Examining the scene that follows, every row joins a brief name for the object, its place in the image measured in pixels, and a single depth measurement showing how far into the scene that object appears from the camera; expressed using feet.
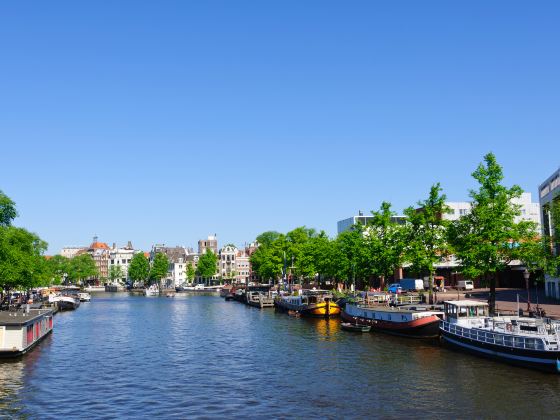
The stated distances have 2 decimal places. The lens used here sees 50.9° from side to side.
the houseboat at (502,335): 155.33
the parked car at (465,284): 454.40
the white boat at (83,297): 590.39
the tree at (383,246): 334.85
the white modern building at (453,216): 597.11
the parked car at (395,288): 409.90
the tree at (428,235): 287.28
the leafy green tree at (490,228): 229.66
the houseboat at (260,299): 463.01
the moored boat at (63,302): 456.04
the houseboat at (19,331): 187.32
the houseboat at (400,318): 226.99
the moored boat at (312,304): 333.62
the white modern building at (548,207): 318.04
